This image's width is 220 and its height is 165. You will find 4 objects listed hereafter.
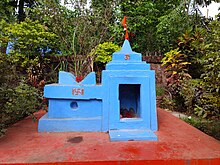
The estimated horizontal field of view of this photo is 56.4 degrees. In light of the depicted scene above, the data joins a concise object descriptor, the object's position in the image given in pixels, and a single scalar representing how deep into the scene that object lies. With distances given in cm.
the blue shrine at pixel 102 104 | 353
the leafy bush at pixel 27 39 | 666
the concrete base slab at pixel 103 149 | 232
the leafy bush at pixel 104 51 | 757
